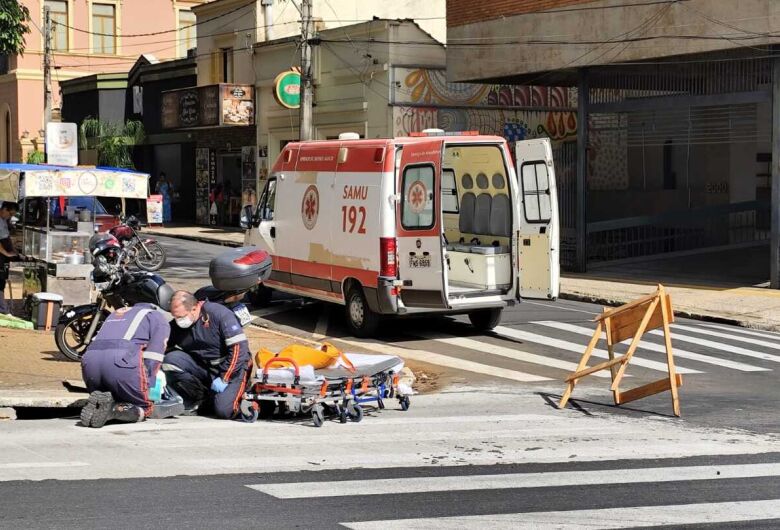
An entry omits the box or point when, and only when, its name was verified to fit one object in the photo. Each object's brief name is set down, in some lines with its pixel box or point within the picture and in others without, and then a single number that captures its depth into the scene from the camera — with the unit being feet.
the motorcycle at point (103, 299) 45.09
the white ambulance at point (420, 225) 52.31
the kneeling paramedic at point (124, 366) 32.24
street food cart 56.90
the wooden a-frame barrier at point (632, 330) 35.88
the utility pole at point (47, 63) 137.39
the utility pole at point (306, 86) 98.22
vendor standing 57.41
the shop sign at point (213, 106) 136.46
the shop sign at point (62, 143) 94.94
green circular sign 122.01
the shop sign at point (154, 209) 141.38
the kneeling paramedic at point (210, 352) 33.50
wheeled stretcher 33.14
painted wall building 113.09
